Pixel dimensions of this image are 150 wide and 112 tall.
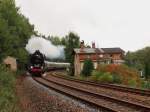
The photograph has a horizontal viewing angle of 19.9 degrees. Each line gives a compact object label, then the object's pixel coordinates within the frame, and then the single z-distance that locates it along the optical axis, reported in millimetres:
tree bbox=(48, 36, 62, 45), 166500
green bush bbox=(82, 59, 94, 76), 62819
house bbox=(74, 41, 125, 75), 90181
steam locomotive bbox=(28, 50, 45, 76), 62131
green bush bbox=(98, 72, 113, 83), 45222
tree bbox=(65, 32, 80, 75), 137875
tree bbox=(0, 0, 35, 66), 43969
